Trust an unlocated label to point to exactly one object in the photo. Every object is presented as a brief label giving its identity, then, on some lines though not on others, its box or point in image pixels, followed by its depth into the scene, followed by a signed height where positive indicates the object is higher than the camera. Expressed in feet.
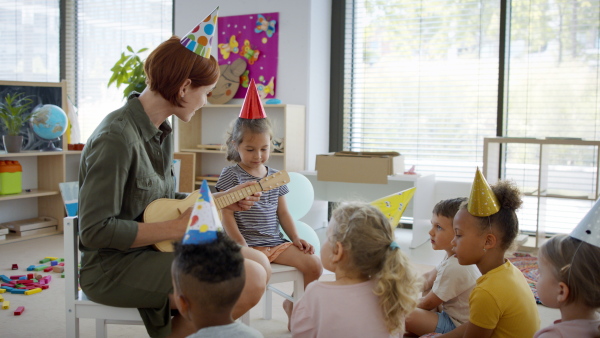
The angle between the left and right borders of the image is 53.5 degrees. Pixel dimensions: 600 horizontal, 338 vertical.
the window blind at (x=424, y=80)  15.19 +1.51
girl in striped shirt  7.52 -1.00
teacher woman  5.46 -0.63
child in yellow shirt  5.64 -1.26
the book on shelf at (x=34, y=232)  14.43 -2.52
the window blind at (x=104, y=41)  19.11 +2.95
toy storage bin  14.01 -1.14
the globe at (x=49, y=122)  14.37 +0.20
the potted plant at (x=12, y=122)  13.97 +0.17
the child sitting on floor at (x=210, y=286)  4.03 -1.05
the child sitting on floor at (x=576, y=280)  4.61 -1.10
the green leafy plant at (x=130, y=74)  16.26 +1.58
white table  13.96 -1.43
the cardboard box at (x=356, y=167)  13.60 -0.73
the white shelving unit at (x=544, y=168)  13.01 -0.70
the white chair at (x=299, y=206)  8.82 -1.14
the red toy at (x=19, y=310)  8.86 -2.71
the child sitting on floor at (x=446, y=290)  6.63 -1.70
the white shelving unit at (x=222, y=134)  15.31 -0.01
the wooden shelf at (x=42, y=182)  14.97 -1.34
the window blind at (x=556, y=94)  14.01 +1.11
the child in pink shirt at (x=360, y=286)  4.94 -1.27
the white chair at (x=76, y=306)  5.73 -1.69
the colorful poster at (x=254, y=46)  16.15 +2.42
